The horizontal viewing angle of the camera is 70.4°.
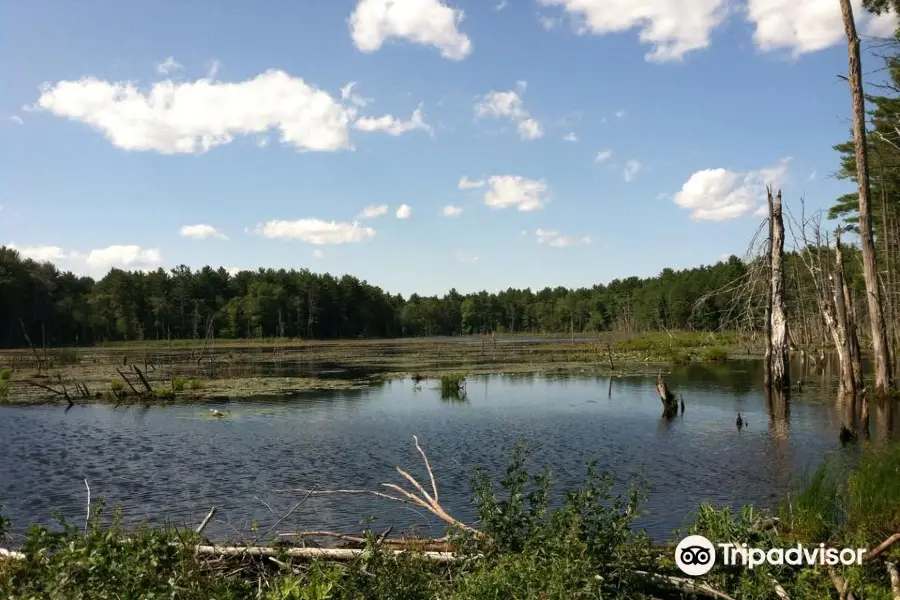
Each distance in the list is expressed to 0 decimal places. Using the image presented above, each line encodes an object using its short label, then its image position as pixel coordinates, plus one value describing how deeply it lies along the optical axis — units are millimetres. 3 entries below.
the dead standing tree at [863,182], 16922
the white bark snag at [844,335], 20516
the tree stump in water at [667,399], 20906
